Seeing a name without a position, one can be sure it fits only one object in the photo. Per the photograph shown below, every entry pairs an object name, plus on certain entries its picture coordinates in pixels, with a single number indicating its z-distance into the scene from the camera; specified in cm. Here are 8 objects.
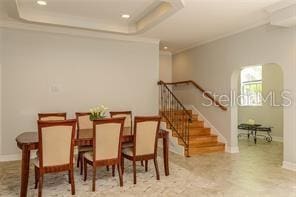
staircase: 593
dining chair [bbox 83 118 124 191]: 349
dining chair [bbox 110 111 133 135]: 525
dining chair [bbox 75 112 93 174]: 484
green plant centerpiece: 427
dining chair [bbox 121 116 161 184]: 381
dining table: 319
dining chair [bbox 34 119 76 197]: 311
